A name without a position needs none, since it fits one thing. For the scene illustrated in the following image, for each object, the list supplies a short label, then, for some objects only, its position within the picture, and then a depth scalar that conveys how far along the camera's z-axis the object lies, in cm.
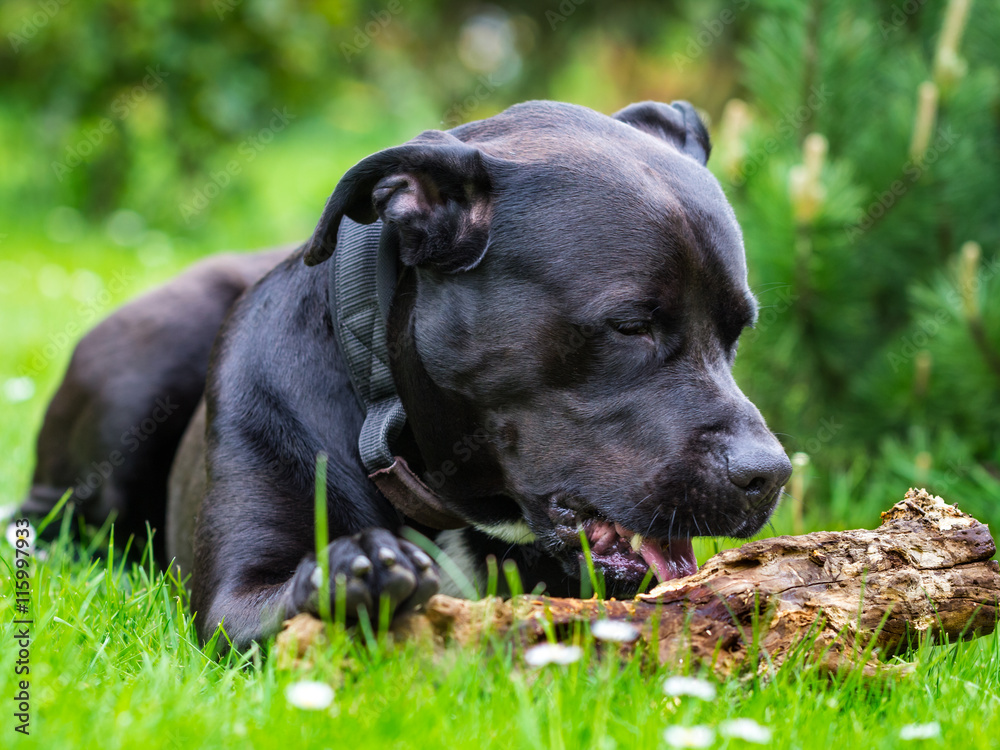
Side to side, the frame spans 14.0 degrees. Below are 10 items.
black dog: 194
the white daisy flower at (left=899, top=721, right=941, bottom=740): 181
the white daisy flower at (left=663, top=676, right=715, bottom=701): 180
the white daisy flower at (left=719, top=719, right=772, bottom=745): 177
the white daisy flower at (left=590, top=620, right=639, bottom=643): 182
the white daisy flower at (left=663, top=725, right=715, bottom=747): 176
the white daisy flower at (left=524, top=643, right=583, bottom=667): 180
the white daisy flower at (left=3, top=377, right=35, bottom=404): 306
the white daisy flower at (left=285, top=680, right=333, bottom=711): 177
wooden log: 185
